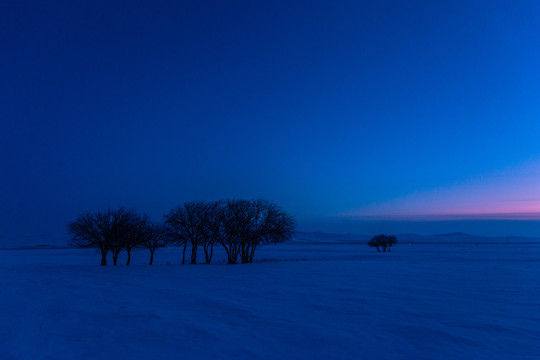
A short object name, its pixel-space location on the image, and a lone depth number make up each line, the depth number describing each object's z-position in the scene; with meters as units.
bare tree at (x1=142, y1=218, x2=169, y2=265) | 39.12
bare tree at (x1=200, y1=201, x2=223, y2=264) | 38.91
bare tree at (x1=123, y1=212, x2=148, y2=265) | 36.47
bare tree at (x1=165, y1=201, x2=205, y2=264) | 39.09
